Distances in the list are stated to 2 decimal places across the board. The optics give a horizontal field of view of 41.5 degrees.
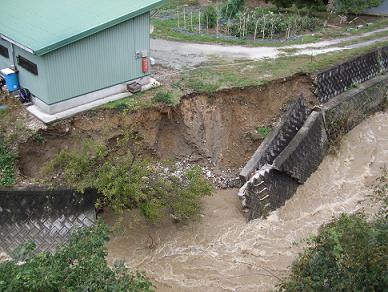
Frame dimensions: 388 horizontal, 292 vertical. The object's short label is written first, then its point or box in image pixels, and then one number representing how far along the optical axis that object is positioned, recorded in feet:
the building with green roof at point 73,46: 60.23
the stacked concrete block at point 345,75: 75.66
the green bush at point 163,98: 65.87
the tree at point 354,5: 97.71
